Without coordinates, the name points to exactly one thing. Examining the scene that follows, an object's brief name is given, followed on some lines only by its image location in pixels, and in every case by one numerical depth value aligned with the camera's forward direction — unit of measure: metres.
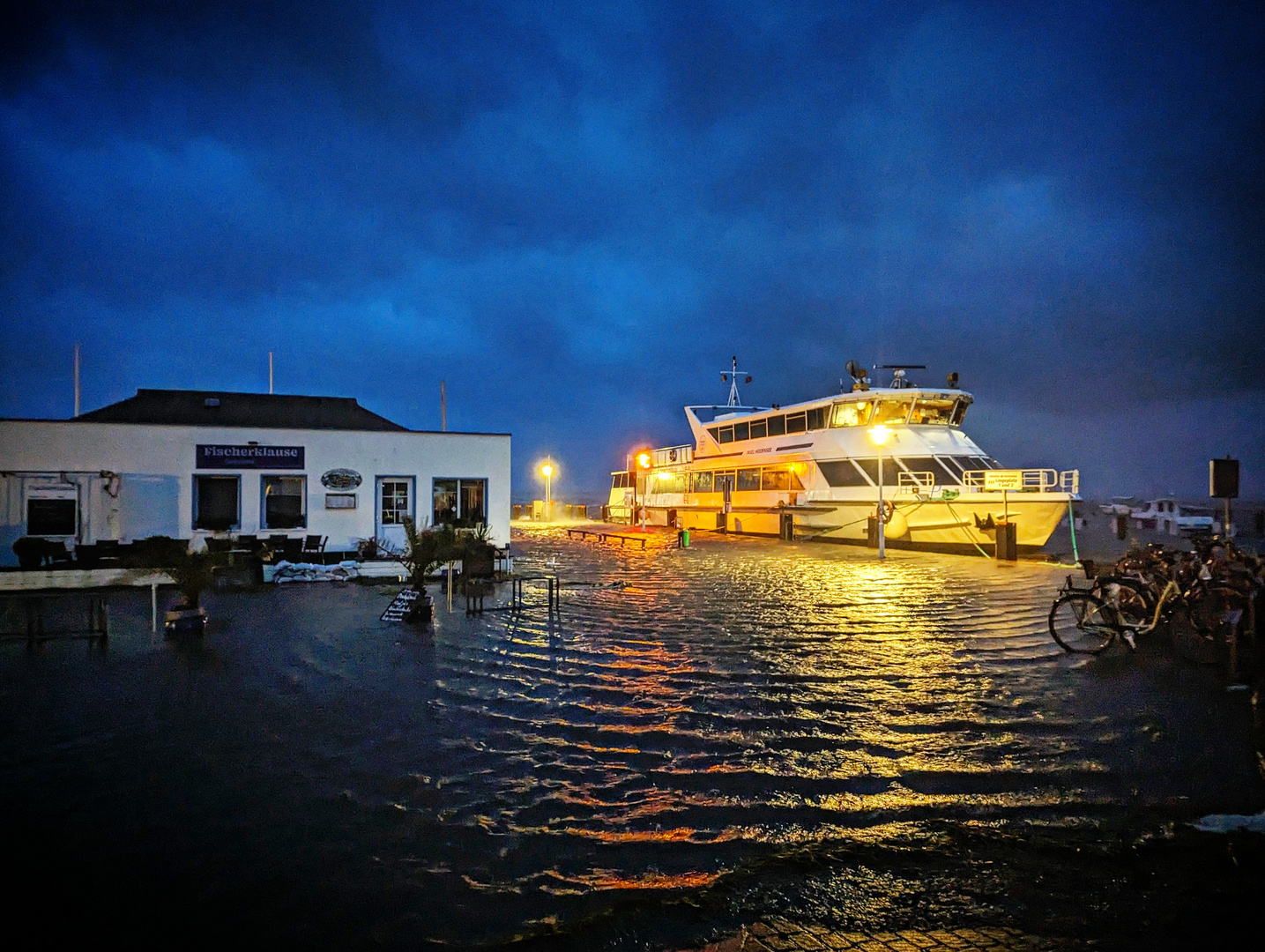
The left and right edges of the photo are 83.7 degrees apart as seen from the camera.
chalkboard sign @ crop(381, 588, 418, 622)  9.65
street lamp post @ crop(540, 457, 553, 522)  40.81
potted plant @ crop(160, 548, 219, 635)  9.03
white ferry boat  21.09
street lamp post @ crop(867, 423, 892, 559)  21.95
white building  14.41
